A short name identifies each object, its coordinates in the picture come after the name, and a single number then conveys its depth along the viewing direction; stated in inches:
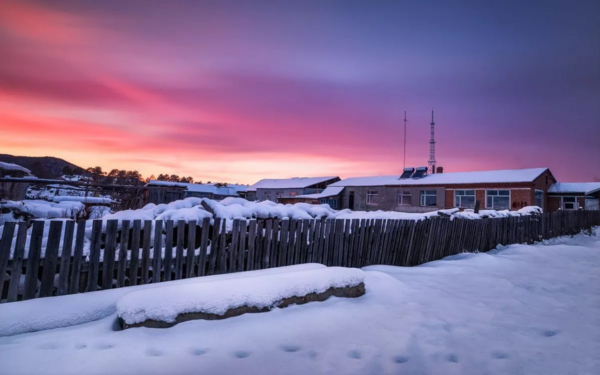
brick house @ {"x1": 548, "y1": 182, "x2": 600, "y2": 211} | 1163.9
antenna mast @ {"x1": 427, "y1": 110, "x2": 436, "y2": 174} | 1609.5
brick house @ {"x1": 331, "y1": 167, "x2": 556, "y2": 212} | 1085.8
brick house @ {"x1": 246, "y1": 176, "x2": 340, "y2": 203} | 1804.9
